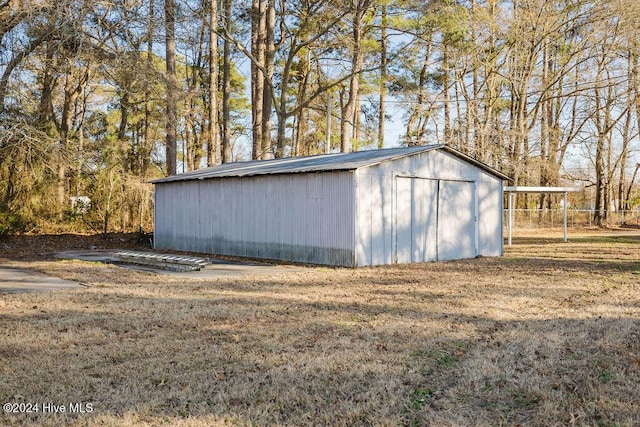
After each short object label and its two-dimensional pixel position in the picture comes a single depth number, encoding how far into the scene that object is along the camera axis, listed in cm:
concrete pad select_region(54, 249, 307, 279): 1185
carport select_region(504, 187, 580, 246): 2136
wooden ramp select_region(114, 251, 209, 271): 1245
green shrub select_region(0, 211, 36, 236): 1844
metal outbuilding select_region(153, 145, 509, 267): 1333
